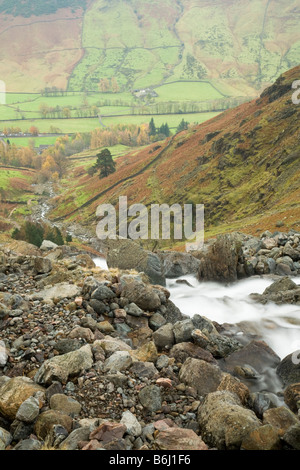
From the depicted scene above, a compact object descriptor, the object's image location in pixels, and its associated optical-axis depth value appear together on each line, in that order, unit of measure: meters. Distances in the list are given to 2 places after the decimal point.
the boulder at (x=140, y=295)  15.30
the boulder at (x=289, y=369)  12.41
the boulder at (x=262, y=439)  7.41
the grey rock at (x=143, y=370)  10.40
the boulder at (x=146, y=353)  11.70
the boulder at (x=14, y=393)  8.09
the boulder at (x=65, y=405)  8.27
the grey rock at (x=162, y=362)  11.43
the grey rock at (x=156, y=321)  14.72
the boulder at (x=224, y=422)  7.80
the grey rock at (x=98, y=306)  14.25
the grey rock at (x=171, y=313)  16.07
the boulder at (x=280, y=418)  8.48
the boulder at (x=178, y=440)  7.54
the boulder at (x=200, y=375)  10.54
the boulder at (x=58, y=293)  14.30
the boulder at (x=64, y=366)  9.16
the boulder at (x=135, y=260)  23.09
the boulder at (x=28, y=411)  7.78
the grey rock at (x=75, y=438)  7.10
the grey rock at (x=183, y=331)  13.38
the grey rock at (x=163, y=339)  13.30
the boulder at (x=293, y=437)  7.29
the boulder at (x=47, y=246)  28.03
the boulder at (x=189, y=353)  12.35
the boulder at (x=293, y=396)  10.20
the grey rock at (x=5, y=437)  7.35
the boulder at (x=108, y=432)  7.31
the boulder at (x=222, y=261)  27.18
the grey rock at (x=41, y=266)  17.80
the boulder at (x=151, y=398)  9.19
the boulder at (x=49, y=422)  7.66
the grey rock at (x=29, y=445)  7.12
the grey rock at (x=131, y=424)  7.80
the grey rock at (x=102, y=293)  14.57
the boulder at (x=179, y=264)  30.39
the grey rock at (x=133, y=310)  14.72
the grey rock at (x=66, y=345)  10.84
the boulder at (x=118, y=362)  10.17
